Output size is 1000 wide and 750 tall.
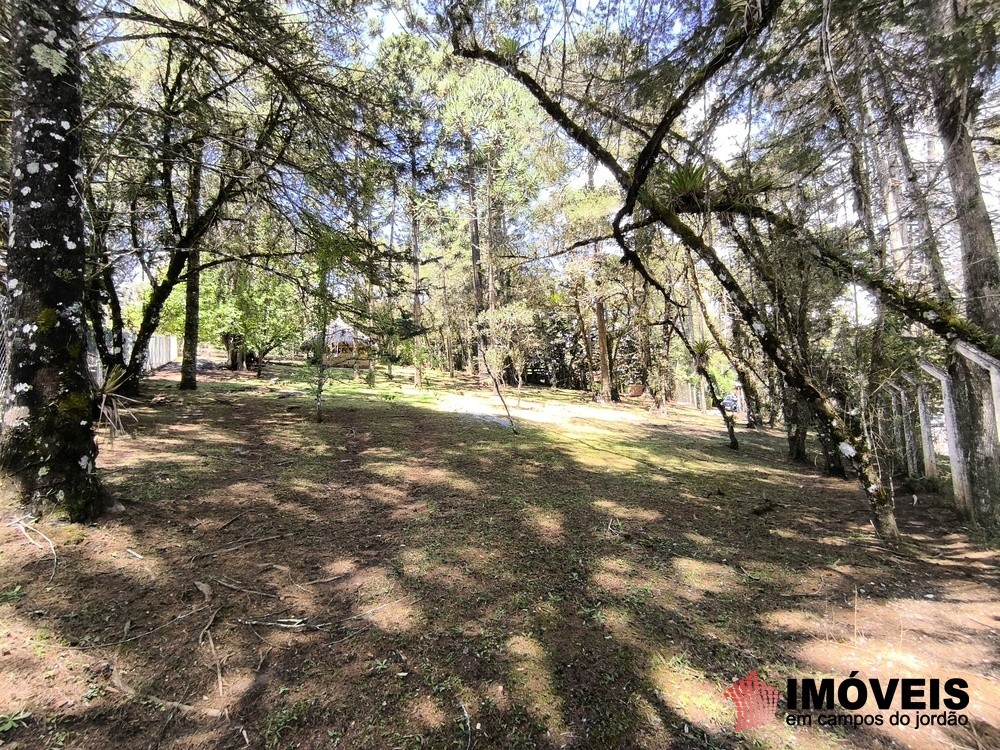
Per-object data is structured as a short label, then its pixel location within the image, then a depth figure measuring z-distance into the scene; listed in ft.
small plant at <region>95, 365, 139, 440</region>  9.24
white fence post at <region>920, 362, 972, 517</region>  13.85
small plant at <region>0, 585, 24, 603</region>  6.75
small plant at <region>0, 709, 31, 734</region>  4.89
